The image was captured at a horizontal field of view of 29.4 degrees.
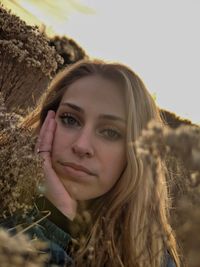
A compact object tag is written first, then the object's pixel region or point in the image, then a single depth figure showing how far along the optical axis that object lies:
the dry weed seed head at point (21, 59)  0.93
